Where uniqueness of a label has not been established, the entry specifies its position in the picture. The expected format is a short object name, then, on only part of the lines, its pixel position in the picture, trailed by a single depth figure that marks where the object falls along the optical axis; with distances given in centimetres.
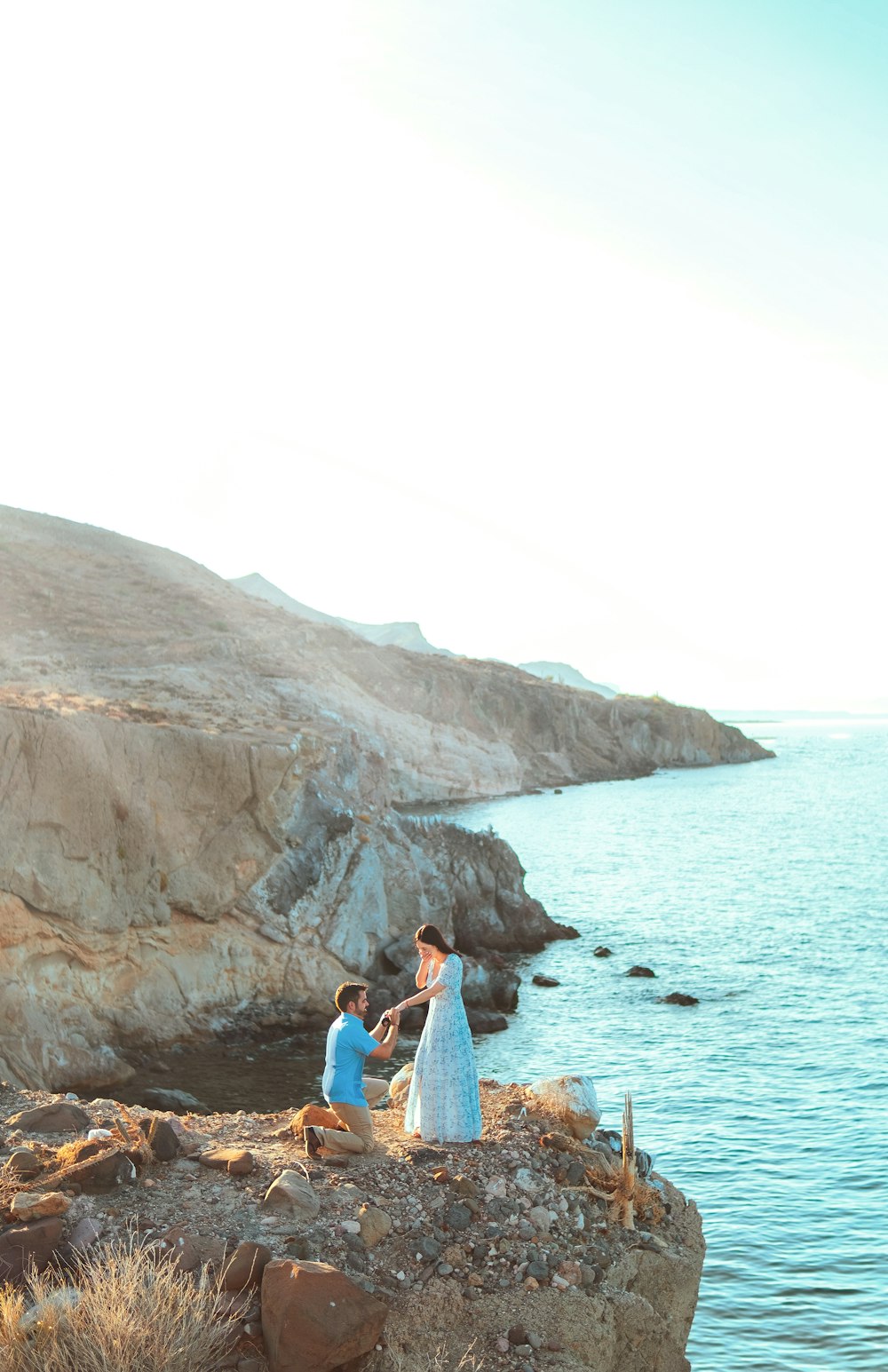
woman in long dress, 1180
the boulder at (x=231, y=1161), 1079
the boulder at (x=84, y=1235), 943
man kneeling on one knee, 1152
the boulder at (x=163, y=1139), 1095
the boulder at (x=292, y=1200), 1023
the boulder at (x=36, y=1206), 963
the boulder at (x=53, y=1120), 1207
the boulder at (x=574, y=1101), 1277
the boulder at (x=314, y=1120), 1219
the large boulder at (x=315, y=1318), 882
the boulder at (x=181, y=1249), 932
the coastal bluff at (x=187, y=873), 2070
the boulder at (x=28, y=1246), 909
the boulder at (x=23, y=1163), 1041
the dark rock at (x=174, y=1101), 1809
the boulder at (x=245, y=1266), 927
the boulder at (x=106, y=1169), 1033
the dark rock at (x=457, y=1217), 1052
